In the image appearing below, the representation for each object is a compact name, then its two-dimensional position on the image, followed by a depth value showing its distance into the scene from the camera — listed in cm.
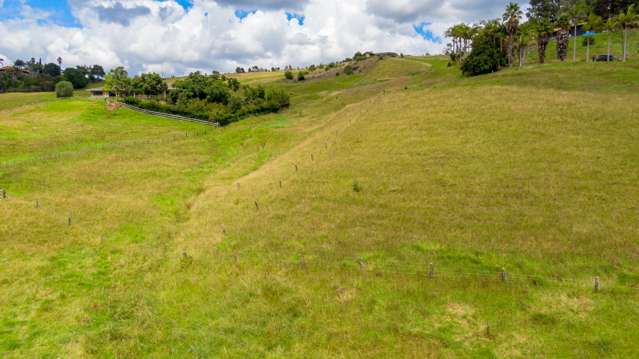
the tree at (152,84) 9893
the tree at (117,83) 10031
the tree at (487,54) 7375
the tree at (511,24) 7525
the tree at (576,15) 8231
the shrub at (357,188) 3253
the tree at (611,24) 6888
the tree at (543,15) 7456
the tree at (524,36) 7525
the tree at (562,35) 7406
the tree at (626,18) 6675
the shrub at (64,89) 10738
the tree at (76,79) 16438
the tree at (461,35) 9144
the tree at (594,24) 7181
